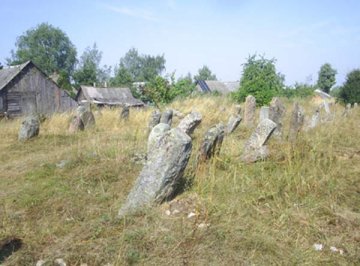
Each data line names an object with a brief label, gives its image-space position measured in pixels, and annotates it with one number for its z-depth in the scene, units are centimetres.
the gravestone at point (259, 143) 645
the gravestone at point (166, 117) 1138
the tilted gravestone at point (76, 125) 1216
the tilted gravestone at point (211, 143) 579
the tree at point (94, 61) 7430
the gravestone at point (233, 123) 1091
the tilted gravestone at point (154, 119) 1139
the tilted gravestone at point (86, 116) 1281
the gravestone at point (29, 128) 1027
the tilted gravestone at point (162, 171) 450
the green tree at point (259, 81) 1973
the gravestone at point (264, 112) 1159
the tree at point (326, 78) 5932
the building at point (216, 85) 4934
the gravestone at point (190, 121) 930
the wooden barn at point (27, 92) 2666
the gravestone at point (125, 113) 1494
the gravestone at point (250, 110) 1295
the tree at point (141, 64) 8512
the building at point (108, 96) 3812
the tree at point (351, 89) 2845
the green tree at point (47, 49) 6931
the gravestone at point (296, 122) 840
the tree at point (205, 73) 9458
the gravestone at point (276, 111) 941
